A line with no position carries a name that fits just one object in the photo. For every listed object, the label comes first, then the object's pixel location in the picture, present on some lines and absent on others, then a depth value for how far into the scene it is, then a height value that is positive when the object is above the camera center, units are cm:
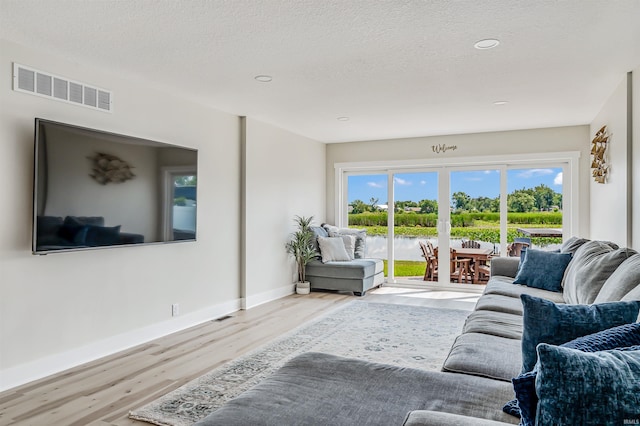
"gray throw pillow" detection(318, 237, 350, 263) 661 -50
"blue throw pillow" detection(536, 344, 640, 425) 87 -35
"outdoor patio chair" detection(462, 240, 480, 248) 675 -40
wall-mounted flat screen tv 308 +22
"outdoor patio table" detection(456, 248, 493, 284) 667 -57
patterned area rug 264 -116
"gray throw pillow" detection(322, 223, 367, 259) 706 -29
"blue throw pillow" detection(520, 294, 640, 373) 142 -34
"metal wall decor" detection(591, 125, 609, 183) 459 +72
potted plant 643 -47
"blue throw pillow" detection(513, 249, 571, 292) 390 -48
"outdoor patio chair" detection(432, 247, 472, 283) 678 -80
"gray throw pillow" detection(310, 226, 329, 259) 676 -27
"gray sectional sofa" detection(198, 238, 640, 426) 142 -66
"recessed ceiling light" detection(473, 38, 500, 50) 299 +125
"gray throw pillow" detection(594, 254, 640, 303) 219 -33
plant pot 642 -106
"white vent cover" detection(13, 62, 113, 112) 307 +99
